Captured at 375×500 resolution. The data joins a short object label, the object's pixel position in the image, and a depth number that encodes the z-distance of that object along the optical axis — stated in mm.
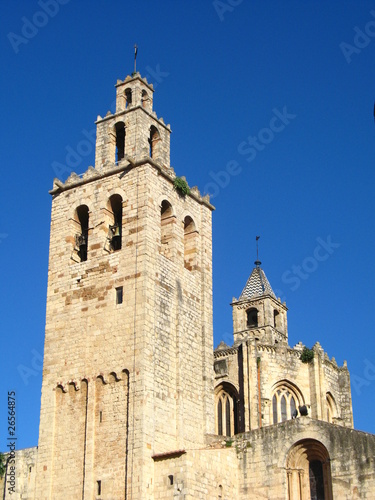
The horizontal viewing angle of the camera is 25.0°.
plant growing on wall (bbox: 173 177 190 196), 35681
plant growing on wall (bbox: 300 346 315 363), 41062
